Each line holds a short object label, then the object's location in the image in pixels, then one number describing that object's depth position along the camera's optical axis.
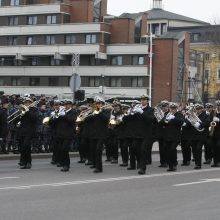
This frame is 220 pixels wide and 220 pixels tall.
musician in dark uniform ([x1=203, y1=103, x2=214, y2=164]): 20.06
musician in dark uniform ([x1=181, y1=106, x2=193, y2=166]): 19.11
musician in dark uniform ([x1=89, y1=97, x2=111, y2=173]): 16.56
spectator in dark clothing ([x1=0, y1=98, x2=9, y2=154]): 19.57
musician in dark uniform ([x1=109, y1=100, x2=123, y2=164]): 19.00
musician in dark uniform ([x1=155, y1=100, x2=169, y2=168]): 18.92
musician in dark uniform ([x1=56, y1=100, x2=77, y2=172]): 16.86
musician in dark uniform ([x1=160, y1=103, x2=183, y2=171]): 17.80
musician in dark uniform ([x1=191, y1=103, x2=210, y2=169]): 18.78
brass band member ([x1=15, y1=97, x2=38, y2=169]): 16.92
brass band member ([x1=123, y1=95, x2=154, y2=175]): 16.53
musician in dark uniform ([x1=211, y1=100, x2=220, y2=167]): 19.58
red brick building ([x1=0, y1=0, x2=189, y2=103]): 73.19
